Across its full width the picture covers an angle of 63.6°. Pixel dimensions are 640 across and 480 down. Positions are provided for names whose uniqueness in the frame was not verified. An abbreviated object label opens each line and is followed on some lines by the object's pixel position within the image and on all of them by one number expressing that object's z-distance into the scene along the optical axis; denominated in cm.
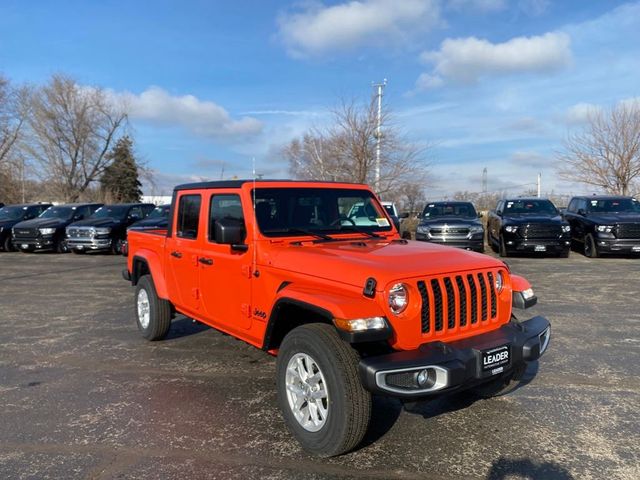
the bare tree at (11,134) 4134
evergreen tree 4559
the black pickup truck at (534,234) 1398
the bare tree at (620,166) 2473
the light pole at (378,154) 2291
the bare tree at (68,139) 4188
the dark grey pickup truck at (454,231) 1373
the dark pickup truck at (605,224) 1397
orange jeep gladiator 322
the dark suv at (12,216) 1841
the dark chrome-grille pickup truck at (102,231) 1644
